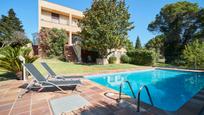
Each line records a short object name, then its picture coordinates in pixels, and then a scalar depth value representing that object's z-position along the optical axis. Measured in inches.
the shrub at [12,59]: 217.1
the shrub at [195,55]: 486.7
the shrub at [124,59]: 671.8
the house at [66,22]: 606.3
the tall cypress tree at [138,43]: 1361.6
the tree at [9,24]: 989.1
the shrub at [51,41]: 576.4
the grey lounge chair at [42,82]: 154.6
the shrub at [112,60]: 619.4
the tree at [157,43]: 911.1
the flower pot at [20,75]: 223.6
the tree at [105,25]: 491.1
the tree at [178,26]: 784.5
